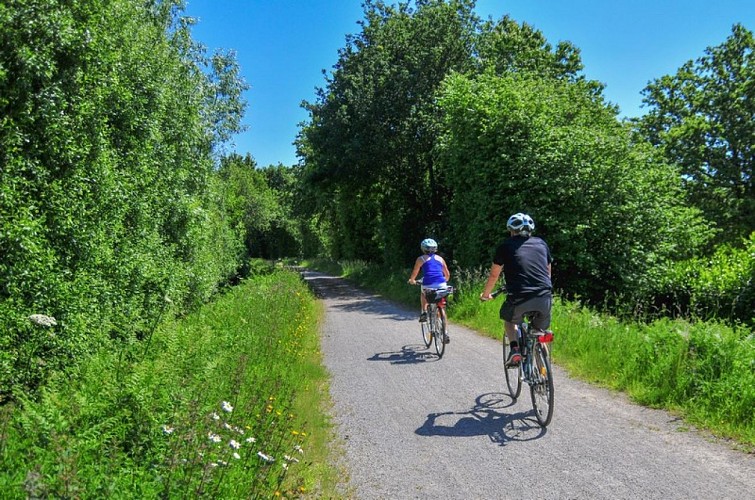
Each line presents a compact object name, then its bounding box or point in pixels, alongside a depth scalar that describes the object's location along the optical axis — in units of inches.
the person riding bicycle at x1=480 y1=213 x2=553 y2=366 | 218.7
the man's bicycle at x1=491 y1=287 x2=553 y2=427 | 207.8
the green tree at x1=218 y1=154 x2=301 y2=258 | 1875.0
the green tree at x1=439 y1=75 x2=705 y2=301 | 571.2
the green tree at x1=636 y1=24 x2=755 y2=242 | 1184.2
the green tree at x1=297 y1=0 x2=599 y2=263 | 900.6
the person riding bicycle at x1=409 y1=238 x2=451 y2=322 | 367.2
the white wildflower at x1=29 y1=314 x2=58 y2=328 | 190.1
